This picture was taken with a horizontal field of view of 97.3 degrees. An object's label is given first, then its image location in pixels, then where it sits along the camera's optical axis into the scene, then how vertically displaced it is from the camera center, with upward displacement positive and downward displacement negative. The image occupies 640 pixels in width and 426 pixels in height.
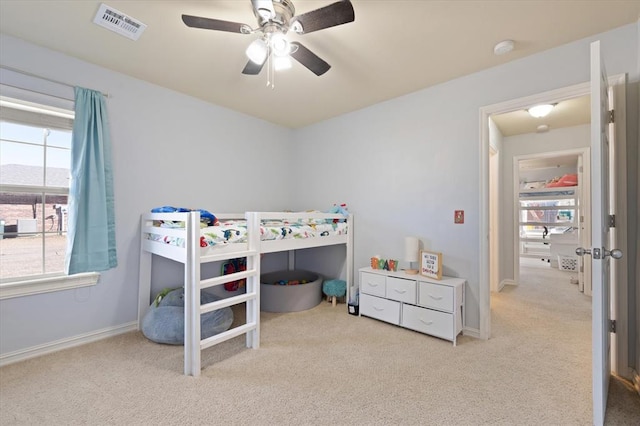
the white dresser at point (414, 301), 2.35 -0.77
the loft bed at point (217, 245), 1.90 -0.25
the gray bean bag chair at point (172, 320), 2.29 -0.89
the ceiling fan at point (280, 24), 1.42 +1.03
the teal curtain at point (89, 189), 2.22 +0.20
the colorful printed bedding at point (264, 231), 2.04 -0.14
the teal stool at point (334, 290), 3.31 -0.87
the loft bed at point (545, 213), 5.95 +0.11
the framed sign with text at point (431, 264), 2.52 -0.43
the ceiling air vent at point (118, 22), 1.77 +1.27
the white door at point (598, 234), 1.36 -0.08
